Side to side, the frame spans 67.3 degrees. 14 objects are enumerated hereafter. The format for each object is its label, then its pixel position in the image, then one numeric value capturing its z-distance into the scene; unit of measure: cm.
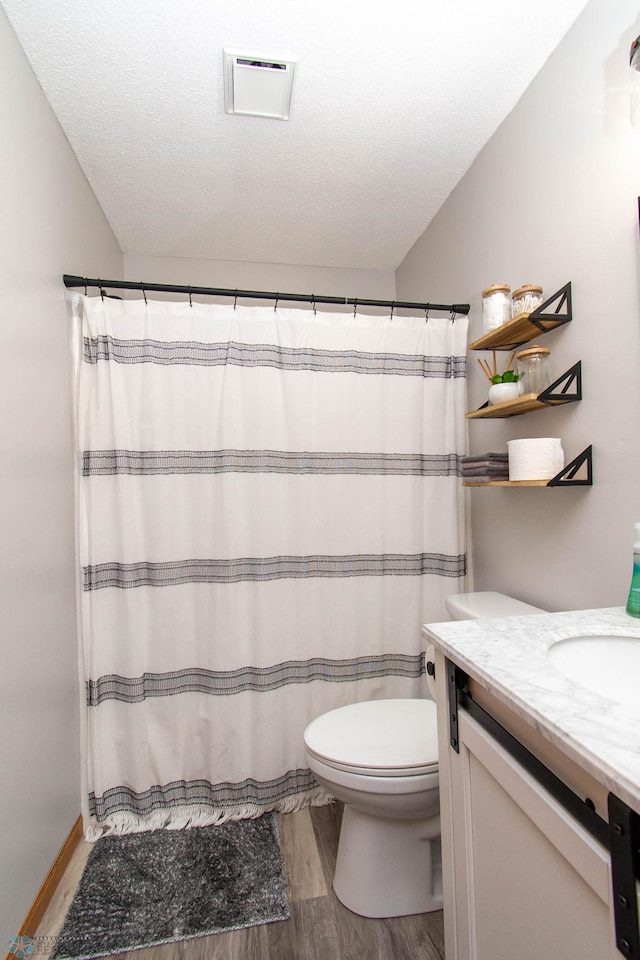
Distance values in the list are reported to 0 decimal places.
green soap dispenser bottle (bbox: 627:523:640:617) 103
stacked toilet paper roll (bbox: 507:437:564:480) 135
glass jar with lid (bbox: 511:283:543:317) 143
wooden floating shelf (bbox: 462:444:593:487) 128
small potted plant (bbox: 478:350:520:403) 151
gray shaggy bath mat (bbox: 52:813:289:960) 130
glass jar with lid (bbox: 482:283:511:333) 154
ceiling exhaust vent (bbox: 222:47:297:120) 144
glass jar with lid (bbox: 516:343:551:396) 143
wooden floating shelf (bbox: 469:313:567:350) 140
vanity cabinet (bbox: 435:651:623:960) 59
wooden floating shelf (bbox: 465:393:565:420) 137
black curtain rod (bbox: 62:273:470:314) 168
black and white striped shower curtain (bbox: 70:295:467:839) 171
